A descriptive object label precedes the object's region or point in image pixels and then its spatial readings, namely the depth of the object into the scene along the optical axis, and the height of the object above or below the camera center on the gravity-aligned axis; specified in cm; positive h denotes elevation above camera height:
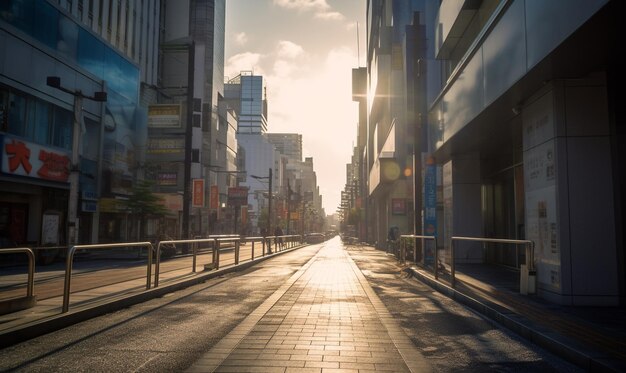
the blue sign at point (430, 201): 1956 +109
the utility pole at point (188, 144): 2589 +442
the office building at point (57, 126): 2159 +516
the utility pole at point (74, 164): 2059 +255
